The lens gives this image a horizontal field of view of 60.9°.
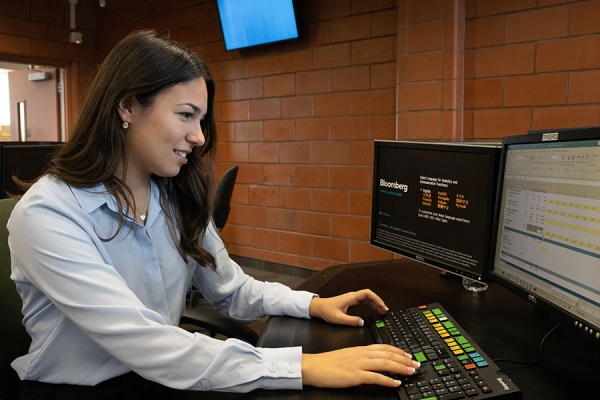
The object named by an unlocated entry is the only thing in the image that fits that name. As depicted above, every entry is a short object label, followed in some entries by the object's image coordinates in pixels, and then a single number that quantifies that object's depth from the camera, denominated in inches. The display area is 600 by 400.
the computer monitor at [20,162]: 85.2
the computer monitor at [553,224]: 31.6
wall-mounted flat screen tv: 137.5
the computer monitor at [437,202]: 46.8
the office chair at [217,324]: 48.3
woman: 34.2
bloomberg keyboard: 28.5
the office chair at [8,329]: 41.8
